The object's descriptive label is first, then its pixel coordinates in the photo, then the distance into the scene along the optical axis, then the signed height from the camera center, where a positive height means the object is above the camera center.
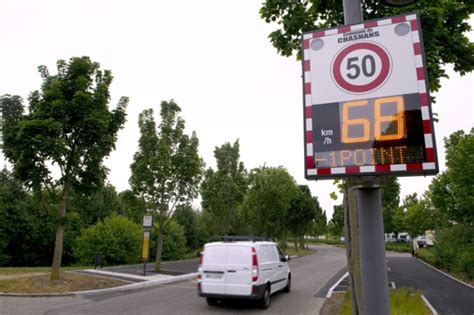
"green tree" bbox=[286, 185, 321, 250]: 43.66 +2.42
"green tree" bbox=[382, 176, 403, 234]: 52.34 +2.22
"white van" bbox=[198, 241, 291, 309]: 10.02 -1.14
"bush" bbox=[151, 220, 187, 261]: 29.25 -0.98
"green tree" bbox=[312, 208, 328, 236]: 72.00 +1.26
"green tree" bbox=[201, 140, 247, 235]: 33.44 +4.01
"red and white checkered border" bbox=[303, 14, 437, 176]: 3.17 +1.13
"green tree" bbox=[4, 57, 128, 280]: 12.80 +3.46
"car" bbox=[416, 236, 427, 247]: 58.46 -1.16
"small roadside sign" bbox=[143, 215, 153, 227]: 17.47 +0.44
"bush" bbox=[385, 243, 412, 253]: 51.59 -1.95
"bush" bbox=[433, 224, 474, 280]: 17.31 -0.78
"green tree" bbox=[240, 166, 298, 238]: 33.69 +3.24
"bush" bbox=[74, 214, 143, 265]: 23.34 -0.84
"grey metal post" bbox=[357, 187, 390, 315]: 3.33 -0.18
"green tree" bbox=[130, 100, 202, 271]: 17.98 +3.25
